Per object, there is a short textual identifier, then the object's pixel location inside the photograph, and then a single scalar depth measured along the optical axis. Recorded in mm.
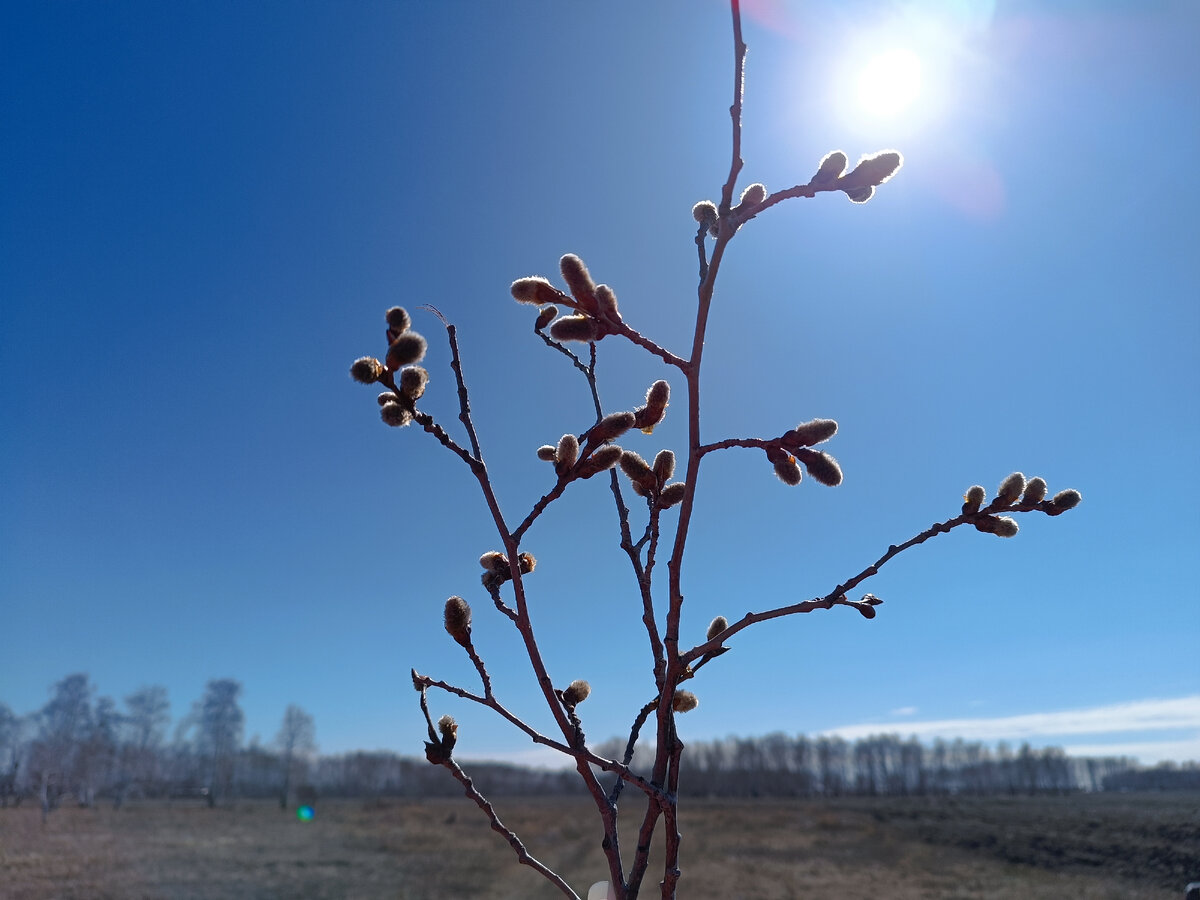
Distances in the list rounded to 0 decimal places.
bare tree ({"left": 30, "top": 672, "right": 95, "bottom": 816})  38812
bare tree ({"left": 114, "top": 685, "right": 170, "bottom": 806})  52969
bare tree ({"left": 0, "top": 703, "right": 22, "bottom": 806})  36722
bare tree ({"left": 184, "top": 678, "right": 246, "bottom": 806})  59781
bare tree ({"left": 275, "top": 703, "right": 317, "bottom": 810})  61094
